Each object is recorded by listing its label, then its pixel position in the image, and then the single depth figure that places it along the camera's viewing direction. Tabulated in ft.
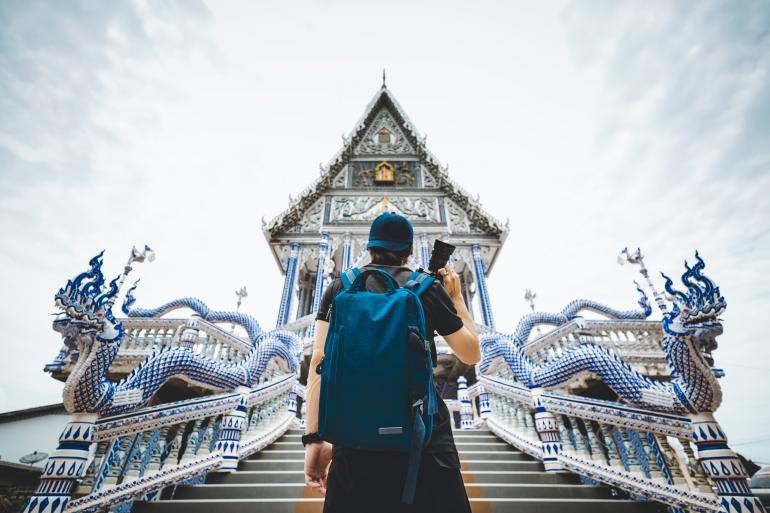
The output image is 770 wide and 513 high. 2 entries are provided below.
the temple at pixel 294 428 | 8.07
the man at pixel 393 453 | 3.11
